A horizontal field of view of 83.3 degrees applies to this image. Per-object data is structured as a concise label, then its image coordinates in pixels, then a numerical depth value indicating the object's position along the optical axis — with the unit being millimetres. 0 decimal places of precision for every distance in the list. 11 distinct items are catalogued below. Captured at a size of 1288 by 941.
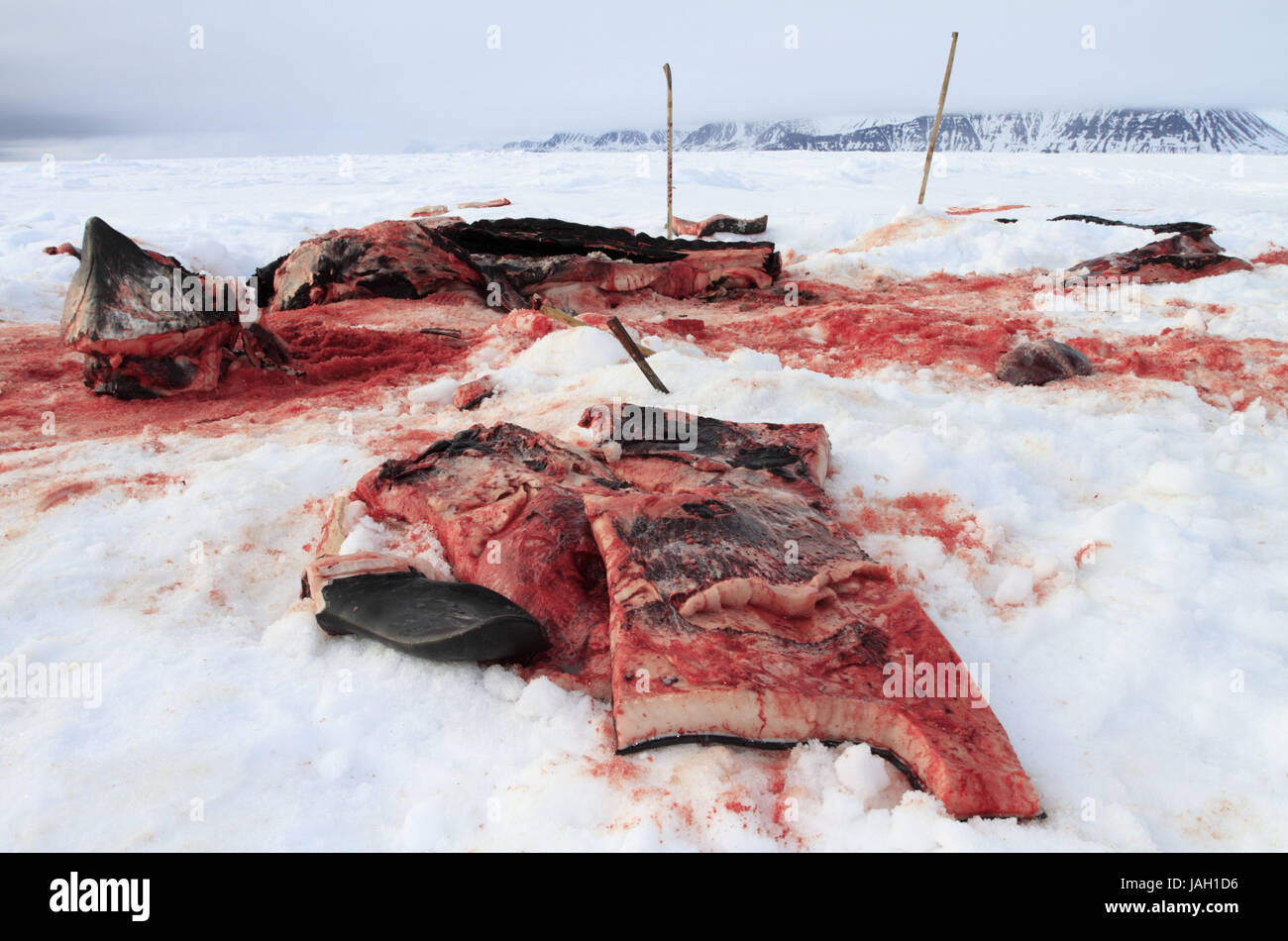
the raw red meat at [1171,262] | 8648
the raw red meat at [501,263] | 8227
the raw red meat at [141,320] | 5246
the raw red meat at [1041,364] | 5453
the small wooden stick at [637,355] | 4613
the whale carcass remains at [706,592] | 2164
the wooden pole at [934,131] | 13346
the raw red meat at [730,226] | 12797
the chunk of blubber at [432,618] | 2432
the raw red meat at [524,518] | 2695
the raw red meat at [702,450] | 3646
